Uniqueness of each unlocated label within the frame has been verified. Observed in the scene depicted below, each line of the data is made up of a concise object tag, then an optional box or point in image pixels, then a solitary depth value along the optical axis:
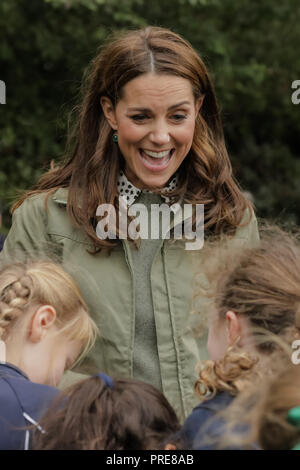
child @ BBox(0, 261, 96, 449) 4.66
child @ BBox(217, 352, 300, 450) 3.64
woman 5.49
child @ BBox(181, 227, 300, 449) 4.20
